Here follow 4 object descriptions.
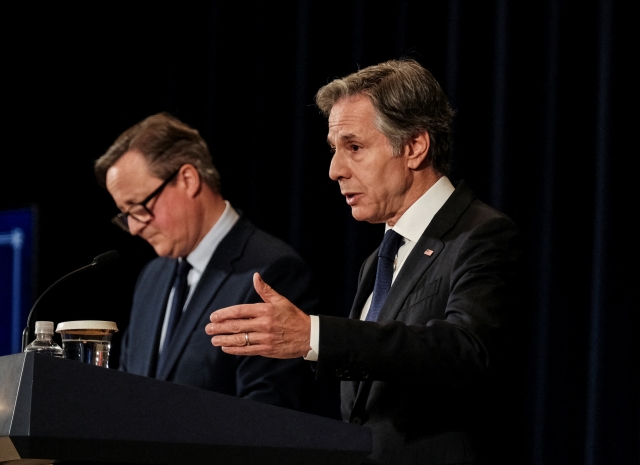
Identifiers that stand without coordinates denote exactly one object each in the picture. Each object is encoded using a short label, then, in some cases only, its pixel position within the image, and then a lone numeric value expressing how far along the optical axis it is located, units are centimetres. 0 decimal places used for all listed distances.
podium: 486
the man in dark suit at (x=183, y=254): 634
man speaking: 515
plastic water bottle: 526
